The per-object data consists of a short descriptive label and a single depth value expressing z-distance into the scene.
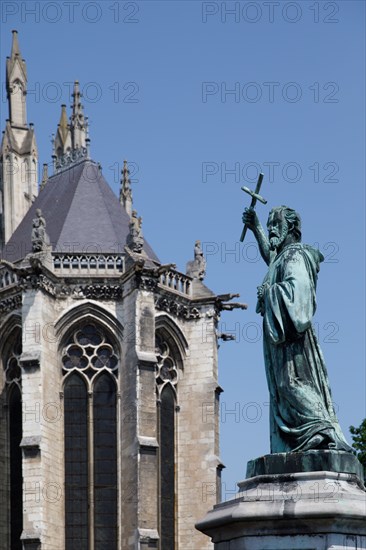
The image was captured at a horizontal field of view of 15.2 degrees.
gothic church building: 35.41
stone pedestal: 9.63
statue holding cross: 10.28
